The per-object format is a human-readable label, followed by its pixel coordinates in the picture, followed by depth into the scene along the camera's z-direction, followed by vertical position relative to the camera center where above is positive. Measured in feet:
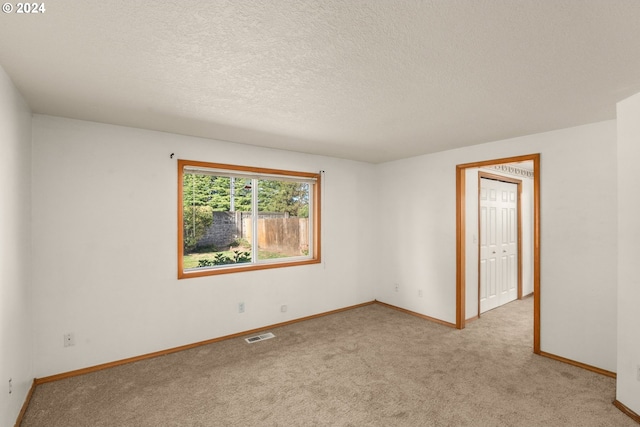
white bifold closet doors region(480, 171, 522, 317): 15.01 -1.57
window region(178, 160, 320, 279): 11.66 -0.22
